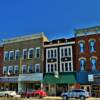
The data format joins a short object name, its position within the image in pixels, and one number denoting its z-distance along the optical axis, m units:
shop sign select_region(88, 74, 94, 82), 43.81
